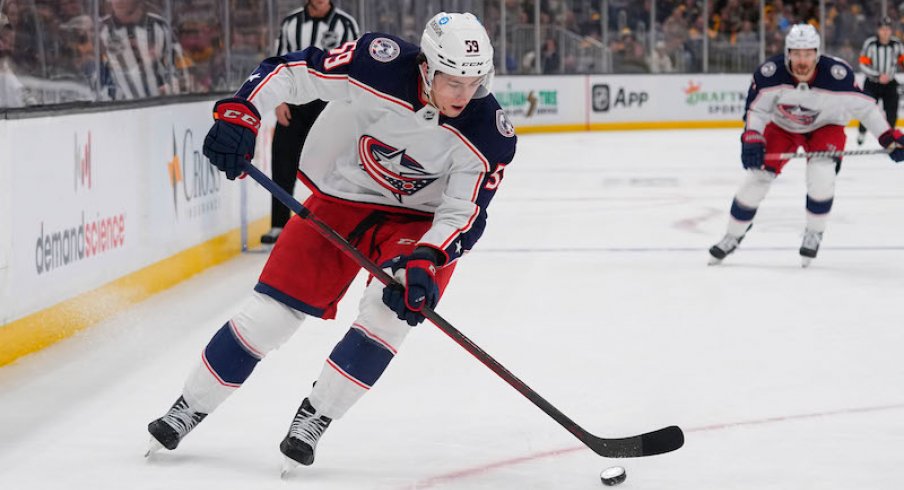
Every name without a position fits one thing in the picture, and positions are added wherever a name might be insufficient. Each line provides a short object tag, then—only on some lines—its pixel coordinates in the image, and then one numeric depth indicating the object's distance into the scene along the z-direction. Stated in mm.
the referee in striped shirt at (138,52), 10289
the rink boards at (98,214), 7516
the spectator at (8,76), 8102
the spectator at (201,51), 12516
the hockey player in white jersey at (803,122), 11180
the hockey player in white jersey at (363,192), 5137
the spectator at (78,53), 9266
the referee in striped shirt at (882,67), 24969
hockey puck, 5230
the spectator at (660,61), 31531
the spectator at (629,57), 31297
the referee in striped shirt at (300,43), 11867
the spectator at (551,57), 30719
